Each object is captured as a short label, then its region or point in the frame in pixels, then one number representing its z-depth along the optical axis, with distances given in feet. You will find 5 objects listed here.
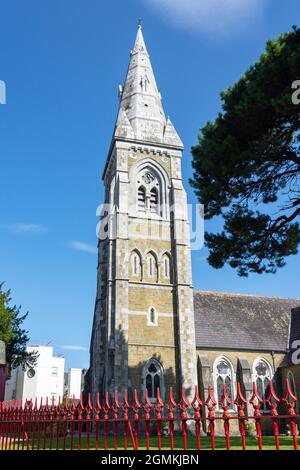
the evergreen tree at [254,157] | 39.63
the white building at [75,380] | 224.14
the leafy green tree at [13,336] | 101.50
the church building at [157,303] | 81.92
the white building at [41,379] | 187.18
